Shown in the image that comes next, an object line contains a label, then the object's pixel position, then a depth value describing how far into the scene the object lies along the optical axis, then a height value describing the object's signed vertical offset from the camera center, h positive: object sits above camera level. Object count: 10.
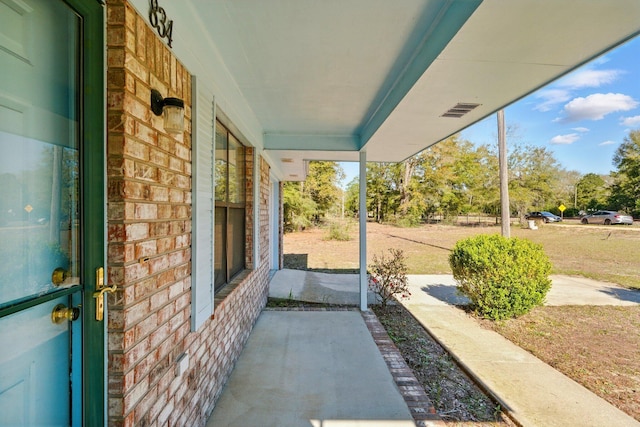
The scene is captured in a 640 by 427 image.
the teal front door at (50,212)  0.85 +0.01
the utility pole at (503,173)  7.68 +1.08
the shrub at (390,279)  5.06 -1.16
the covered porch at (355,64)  1.61 +1.04
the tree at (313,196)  18.41 +1.27
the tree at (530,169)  24.22 +3.67
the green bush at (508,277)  4.54 -1.02
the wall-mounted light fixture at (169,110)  1.43 +0.52
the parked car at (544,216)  26.31 -0.31
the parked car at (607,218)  21.69 -0.45
